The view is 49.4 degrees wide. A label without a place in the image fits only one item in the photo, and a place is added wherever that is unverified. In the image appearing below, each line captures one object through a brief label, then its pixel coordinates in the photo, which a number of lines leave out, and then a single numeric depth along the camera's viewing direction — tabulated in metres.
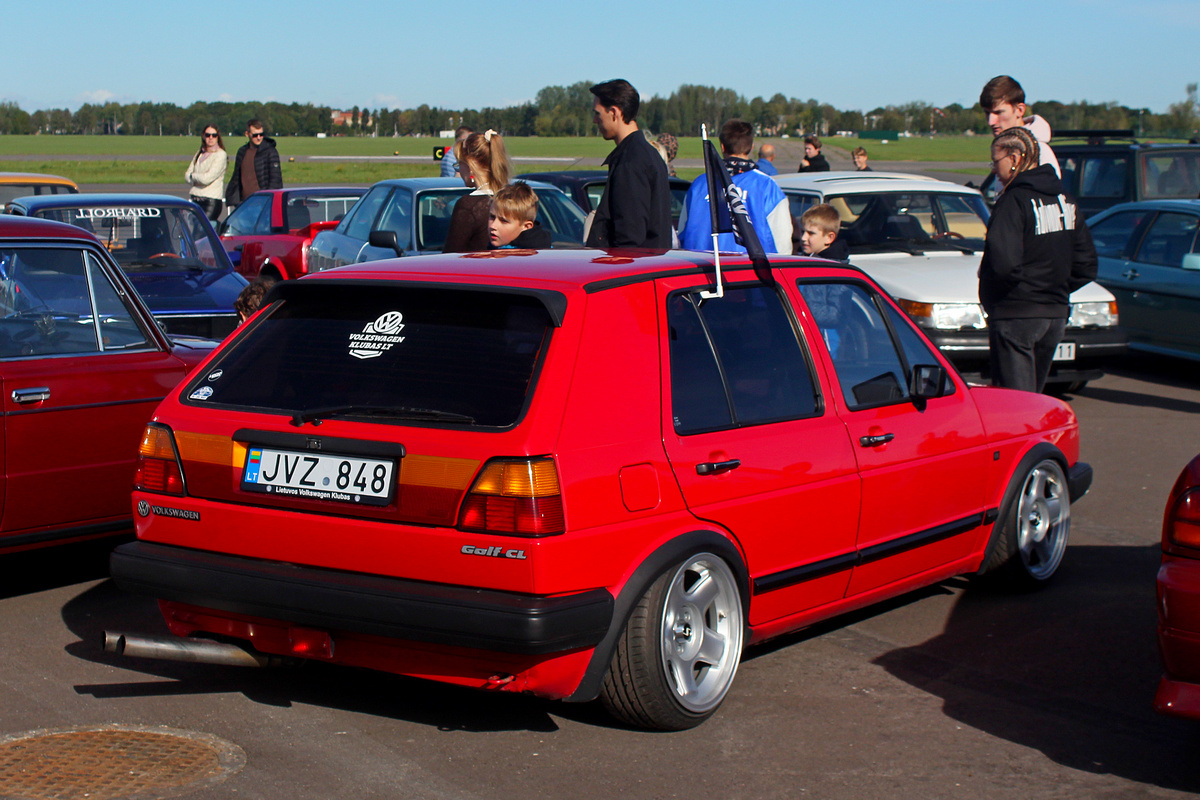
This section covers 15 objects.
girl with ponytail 7.44
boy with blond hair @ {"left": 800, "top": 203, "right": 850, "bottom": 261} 8.01
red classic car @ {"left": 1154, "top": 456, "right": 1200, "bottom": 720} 3.63
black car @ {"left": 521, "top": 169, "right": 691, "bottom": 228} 13.28
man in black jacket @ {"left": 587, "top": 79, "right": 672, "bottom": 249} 7.11
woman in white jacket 16.14
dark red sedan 5.29
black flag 4.68
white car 10.21
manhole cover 3.66
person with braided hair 7.13
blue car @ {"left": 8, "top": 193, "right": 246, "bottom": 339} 9.54
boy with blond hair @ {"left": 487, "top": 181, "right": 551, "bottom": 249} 6.53
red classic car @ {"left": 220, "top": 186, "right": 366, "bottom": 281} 13.76
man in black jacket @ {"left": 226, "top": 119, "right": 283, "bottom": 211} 18.81
